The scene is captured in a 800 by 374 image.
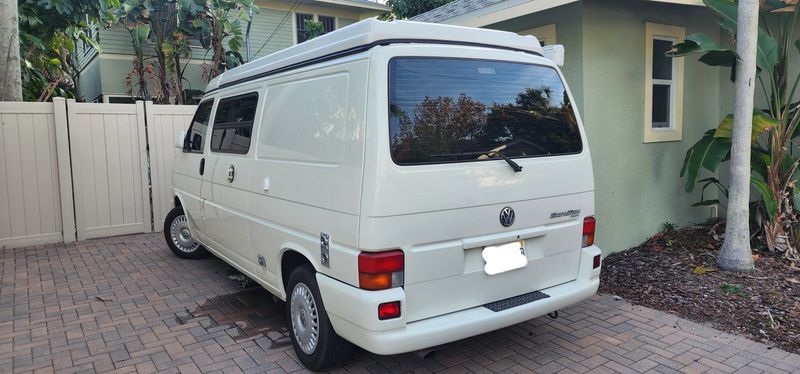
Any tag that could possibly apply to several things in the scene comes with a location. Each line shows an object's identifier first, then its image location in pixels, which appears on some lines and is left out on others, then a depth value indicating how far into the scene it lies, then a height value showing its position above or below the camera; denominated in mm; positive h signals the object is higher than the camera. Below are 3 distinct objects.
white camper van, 3088 -296
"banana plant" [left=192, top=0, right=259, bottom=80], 12836 +2764
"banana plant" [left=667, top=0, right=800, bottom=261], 5727 -19
